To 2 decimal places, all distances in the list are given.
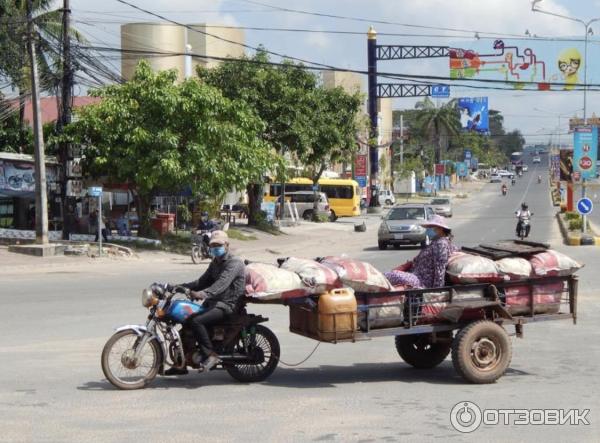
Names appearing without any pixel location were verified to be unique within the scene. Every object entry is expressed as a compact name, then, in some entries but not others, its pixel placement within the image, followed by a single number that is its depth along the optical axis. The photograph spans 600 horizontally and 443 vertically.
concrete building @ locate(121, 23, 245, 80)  67.44
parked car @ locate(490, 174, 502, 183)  146.68
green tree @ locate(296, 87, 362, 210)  43.44
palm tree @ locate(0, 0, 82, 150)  36.44
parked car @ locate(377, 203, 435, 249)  34.56
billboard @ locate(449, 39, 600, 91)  48.78
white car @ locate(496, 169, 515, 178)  151.19
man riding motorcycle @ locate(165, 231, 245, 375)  8.98
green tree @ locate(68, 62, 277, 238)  30.95
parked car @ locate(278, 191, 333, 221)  59.62
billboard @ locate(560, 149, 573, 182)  49.78
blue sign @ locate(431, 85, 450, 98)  62.16
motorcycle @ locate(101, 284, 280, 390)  8.88
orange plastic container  8.98
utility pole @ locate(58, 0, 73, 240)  29.61
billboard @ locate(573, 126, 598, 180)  40.00
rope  10.63
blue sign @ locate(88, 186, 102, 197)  27.09
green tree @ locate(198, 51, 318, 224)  41.84
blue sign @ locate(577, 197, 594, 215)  35.78
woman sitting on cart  9.66
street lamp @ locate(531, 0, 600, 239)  39.19
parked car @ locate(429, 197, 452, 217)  63.59
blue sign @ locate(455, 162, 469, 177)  147.96
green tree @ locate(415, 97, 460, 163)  121.50
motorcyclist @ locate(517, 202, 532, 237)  39.19
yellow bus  66.25
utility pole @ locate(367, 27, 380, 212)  63.31
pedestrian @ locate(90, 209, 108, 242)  32.25
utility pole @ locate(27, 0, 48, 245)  28.03
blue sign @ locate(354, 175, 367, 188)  75.69
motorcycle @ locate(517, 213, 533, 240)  39.29
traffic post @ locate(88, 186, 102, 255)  27.12
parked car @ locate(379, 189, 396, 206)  84.69
